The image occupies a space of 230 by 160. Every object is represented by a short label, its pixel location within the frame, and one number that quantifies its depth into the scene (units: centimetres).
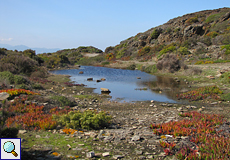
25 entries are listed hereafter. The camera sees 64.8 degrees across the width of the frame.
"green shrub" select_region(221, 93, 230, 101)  1321
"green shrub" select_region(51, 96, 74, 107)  1149
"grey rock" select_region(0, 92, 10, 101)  934
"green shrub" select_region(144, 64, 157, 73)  3692
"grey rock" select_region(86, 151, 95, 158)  464
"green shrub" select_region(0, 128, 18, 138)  487
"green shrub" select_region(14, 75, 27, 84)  1537
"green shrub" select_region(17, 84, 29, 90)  1353
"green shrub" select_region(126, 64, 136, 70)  4603
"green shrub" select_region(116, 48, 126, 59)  6748
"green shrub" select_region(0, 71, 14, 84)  1509
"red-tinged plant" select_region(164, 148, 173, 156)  482
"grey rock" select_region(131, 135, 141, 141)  588
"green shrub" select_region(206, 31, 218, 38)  4678
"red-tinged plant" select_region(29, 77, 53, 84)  2152
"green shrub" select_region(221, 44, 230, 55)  3240
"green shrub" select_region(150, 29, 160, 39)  6894
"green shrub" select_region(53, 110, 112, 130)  720
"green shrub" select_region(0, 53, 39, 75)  2047
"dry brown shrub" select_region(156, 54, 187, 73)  3137
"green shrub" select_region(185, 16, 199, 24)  6474
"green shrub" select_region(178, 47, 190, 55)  4181
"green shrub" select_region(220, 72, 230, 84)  1835
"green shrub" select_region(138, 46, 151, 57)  5798
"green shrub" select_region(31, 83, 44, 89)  1638
